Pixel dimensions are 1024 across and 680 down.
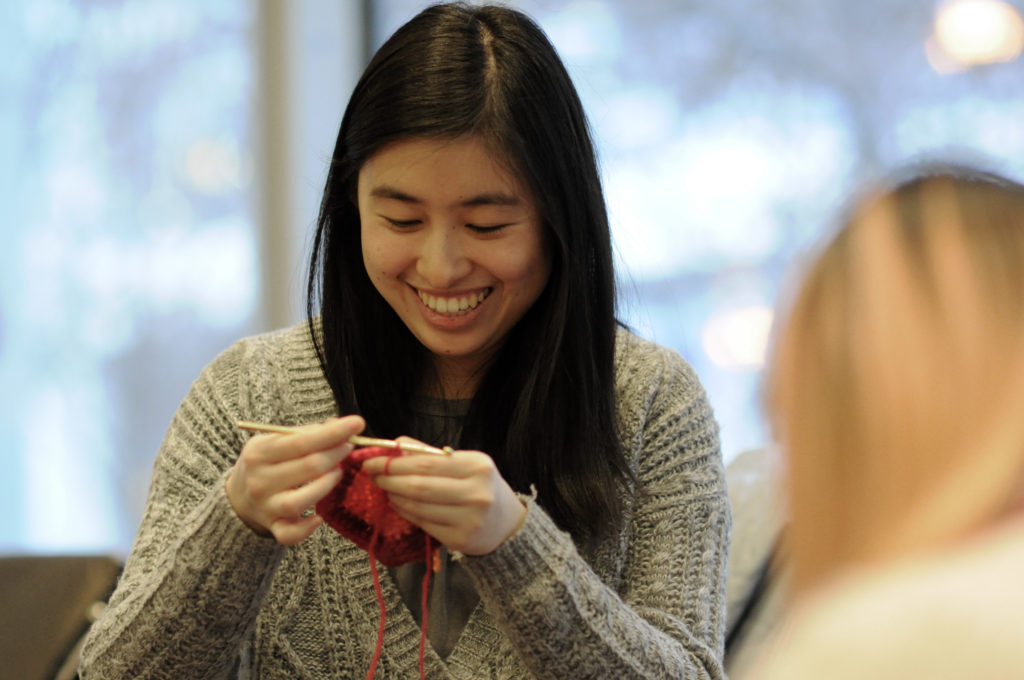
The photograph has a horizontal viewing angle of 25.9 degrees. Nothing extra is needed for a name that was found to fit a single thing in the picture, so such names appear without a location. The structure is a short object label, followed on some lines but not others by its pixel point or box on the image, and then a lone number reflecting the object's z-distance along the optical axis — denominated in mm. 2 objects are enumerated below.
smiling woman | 1529
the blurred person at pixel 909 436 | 1006
